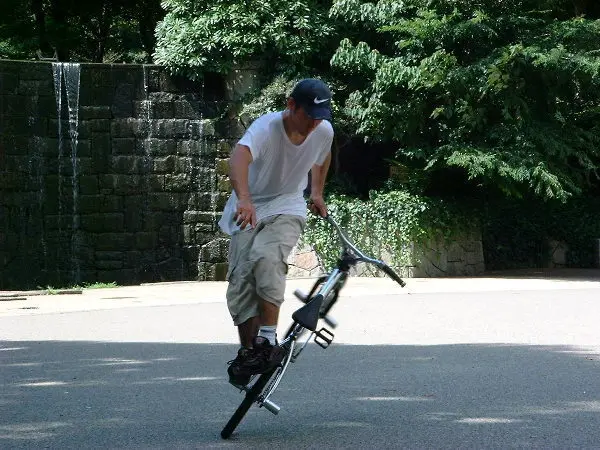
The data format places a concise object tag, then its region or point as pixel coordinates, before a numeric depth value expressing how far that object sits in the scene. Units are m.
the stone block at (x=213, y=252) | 21.08
